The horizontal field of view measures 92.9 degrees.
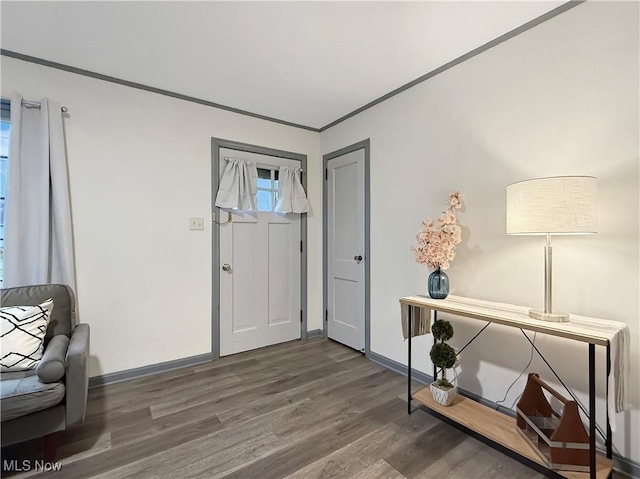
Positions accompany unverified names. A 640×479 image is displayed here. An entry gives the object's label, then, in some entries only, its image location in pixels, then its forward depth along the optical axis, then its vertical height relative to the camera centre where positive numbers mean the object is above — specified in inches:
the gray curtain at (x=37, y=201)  81.5 +10.3
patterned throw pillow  66.0 -22.1
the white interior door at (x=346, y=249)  121.9 -5.9
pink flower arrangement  78.7 -1.6
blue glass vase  80.6 -13.3
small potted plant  75.9 -31.4
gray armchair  57.7 -30.9
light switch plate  111.3 +5.1
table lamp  54.4 +4.7
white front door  120.9 -15.5
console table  52.0 -38.3
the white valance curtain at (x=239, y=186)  116.8 +19.9
